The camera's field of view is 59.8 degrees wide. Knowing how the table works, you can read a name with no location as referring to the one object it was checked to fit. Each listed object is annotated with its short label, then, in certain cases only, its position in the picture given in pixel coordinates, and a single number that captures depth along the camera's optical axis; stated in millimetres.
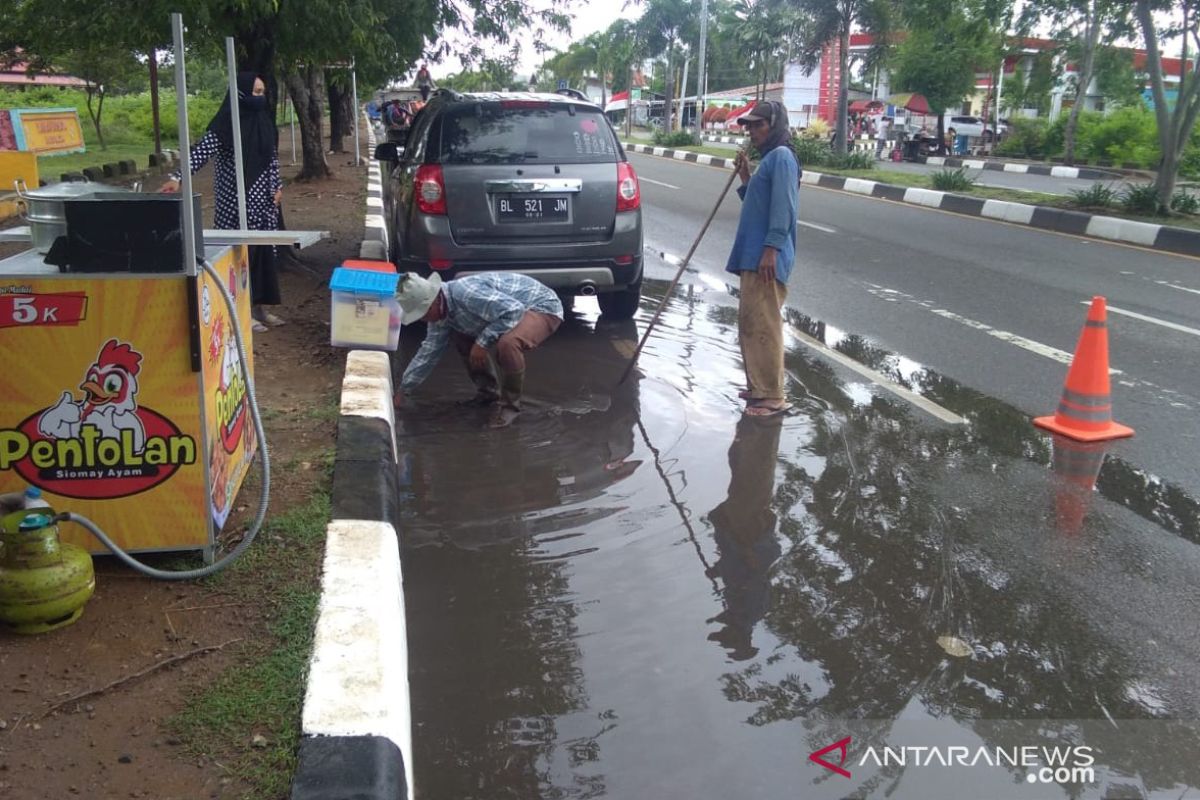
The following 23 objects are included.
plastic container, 5020
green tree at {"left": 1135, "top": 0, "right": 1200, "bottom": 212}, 13883
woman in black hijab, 6645
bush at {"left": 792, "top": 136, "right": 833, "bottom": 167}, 25250
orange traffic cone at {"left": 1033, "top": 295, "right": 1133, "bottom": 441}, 5543
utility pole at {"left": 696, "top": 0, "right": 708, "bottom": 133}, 35181
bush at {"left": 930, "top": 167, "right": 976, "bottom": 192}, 18609
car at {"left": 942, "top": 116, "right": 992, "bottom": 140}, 38562
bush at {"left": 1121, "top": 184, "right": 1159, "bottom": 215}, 14836
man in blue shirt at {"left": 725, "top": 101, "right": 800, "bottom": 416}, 5570
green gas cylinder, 2822
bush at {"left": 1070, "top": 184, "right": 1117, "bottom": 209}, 15586
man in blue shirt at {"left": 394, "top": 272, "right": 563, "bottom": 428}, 5367
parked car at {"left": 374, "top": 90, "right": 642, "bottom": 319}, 6785
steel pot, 3324
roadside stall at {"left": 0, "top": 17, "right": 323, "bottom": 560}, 3049
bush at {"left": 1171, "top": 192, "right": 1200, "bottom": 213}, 14866
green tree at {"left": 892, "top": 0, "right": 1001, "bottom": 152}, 35938
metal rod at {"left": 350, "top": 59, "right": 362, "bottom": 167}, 21578
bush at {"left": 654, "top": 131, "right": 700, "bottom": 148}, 36250
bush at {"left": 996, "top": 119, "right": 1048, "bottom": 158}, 34094
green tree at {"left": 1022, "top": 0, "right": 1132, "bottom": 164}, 15336
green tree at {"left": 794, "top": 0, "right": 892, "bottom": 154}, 26438
